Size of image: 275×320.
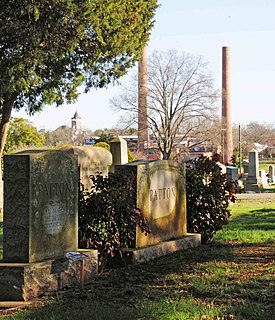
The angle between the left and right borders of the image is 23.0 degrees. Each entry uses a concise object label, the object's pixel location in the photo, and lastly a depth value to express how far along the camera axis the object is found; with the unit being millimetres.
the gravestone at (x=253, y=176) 41528
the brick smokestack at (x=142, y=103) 57250
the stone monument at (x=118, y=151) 19953
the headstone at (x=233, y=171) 40450
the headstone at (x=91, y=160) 14988
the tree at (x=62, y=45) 19766
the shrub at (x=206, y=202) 10945
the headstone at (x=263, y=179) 43375
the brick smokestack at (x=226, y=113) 63653
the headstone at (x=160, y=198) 9102
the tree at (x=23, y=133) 47656
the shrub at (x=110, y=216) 8086
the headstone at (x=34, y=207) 6777
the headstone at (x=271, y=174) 50484
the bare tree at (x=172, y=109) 58125
